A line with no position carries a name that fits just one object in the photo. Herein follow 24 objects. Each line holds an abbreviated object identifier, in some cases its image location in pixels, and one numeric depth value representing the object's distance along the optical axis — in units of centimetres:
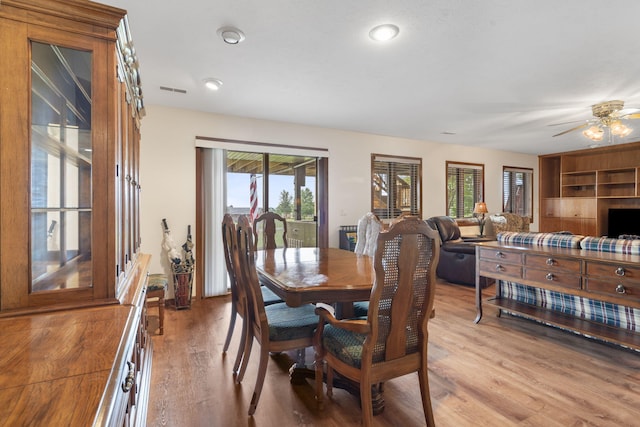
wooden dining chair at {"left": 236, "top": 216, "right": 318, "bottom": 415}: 188
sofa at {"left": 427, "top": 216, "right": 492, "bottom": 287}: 470
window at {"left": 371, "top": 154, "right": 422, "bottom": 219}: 581
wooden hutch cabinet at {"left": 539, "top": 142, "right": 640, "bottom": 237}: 662
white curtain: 425
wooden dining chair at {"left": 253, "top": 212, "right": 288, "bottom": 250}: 360
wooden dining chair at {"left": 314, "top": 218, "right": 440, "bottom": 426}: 148
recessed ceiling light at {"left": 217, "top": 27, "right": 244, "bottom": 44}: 226
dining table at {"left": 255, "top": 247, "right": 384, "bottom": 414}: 179
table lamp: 614
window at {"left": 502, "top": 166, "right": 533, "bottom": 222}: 739
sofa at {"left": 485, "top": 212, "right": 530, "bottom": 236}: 605
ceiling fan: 380
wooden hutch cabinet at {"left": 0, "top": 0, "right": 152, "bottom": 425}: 110
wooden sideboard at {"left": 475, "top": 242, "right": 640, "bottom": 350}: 229
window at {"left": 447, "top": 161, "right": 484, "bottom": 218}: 664
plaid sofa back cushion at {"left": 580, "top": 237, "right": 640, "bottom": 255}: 248
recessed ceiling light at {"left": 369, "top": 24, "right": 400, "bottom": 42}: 224
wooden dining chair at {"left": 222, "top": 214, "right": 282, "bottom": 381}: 224
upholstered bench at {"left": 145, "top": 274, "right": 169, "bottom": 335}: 294
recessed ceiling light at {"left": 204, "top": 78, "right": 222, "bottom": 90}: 318
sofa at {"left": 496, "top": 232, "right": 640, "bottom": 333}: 254
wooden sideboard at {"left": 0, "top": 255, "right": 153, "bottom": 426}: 65
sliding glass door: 457
